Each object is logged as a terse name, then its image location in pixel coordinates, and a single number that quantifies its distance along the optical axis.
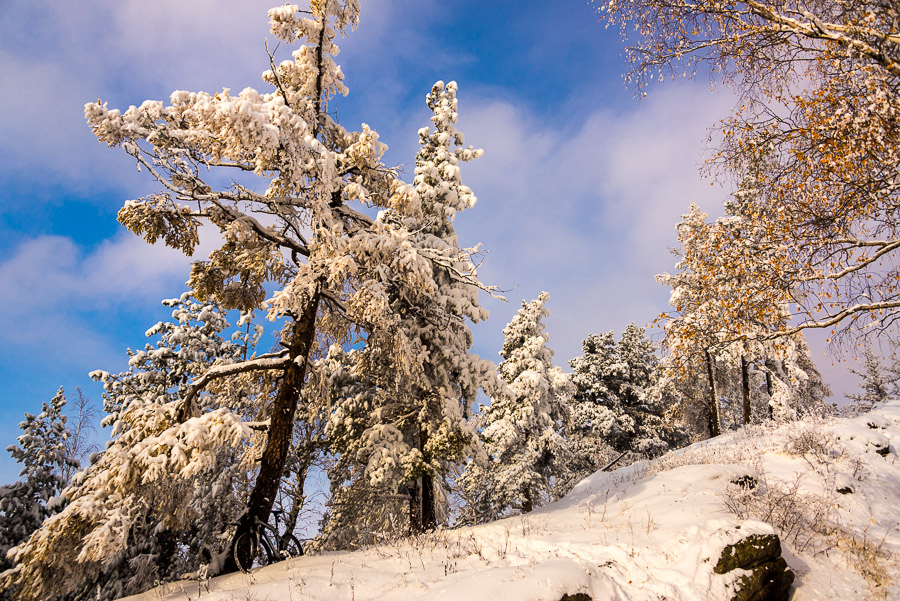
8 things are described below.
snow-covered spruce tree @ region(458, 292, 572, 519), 21.58
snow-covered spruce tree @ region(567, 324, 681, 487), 27.56
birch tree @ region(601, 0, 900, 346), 6.19
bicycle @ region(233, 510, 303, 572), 7.13
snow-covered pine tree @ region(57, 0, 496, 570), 7.53
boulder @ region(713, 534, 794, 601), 5.79
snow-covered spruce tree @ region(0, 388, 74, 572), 16.80
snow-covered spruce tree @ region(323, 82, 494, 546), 9.95
